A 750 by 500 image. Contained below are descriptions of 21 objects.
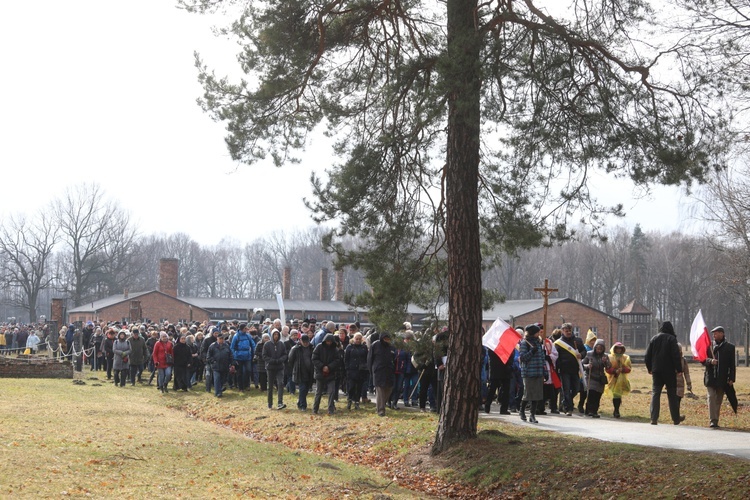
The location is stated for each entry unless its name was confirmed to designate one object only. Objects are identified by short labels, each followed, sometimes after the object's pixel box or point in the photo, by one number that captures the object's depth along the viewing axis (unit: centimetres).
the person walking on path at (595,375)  1838
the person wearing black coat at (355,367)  2023
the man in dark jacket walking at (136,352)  2951
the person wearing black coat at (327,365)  1989
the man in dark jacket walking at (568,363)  1907
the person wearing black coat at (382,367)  1886
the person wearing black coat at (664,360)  1521
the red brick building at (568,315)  6297
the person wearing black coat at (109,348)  3183
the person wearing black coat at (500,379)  1852
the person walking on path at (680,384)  1759
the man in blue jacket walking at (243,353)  2522
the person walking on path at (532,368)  1662
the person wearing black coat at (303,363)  2069
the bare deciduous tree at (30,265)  8325
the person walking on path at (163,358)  2709
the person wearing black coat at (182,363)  2645
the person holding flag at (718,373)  1530
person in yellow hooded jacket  1845
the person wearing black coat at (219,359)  2494
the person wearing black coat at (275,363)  2159
